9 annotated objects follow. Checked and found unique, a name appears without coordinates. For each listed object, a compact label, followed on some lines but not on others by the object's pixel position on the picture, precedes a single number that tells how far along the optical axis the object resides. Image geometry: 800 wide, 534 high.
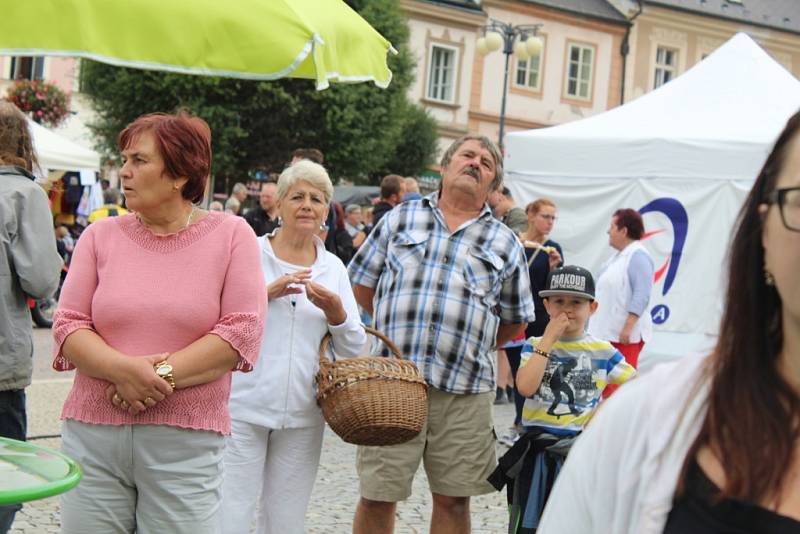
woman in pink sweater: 3.41
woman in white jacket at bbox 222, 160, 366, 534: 4.37
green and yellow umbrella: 4.45
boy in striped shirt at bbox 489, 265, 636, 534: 4.57
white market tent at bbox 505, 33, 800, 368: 11.50
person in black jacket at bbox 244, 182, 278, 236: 9.30
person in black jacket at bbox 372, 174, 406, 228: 11.56
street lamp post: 23.02
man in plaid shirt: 4.71
